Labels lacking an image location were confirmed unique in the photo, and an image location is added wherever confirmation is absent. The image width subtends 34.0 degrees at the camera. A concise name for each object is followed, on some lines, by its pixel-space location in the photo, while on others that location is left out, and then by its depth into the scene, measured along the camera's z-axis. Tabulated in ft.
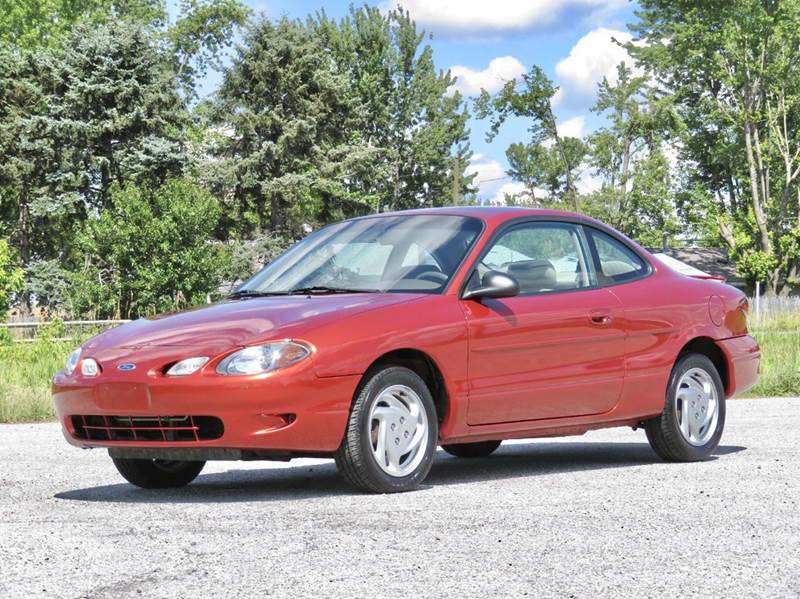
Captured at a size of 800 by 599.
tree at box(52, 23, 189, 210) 165.99
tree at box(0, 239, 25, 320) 99.25
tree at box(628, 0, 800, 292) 192.03
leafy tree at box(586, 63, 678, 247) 229.66
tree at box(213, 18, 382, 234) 189.78
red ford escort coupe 21.99
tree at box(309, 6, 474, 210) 247.50
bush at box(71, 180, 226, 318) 167.73
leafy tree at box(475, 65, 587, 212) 226.58
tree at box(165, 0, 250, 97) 240.53
